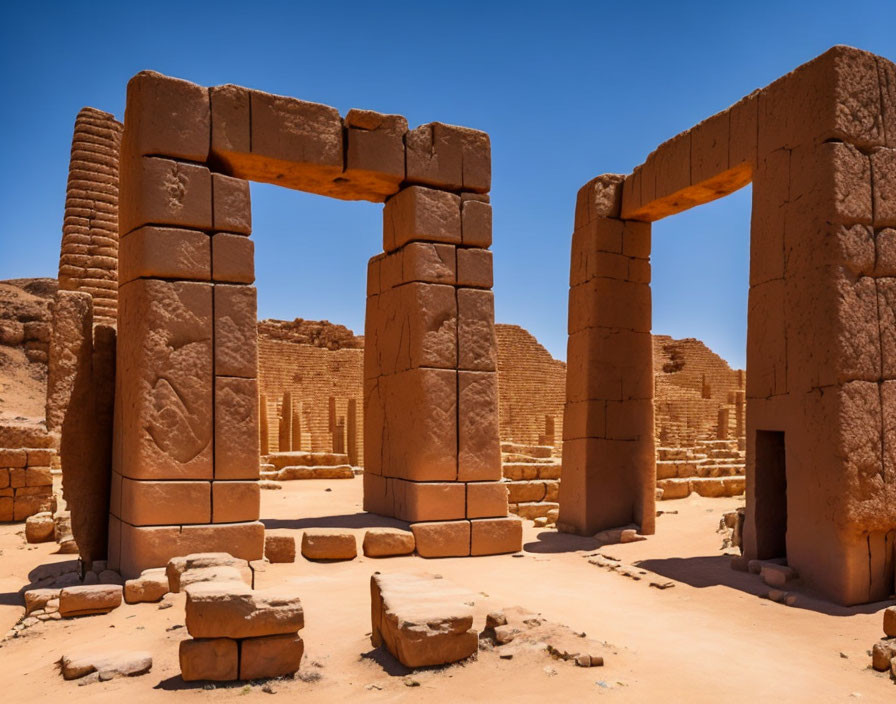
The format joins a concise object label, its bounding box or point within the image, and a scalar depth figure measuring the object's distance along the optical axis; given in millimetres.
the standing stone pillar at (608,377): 9445
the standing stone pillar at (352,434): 21328
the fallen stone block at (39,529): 9016
